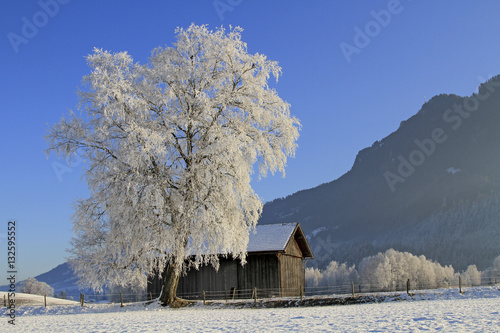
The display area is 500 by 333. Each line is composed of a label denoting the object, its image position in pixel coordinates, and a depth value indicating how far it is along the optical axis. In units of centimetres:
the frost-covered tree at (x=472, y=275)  11832
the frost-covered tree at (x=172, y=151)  2183
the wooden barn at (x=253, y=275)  3234
